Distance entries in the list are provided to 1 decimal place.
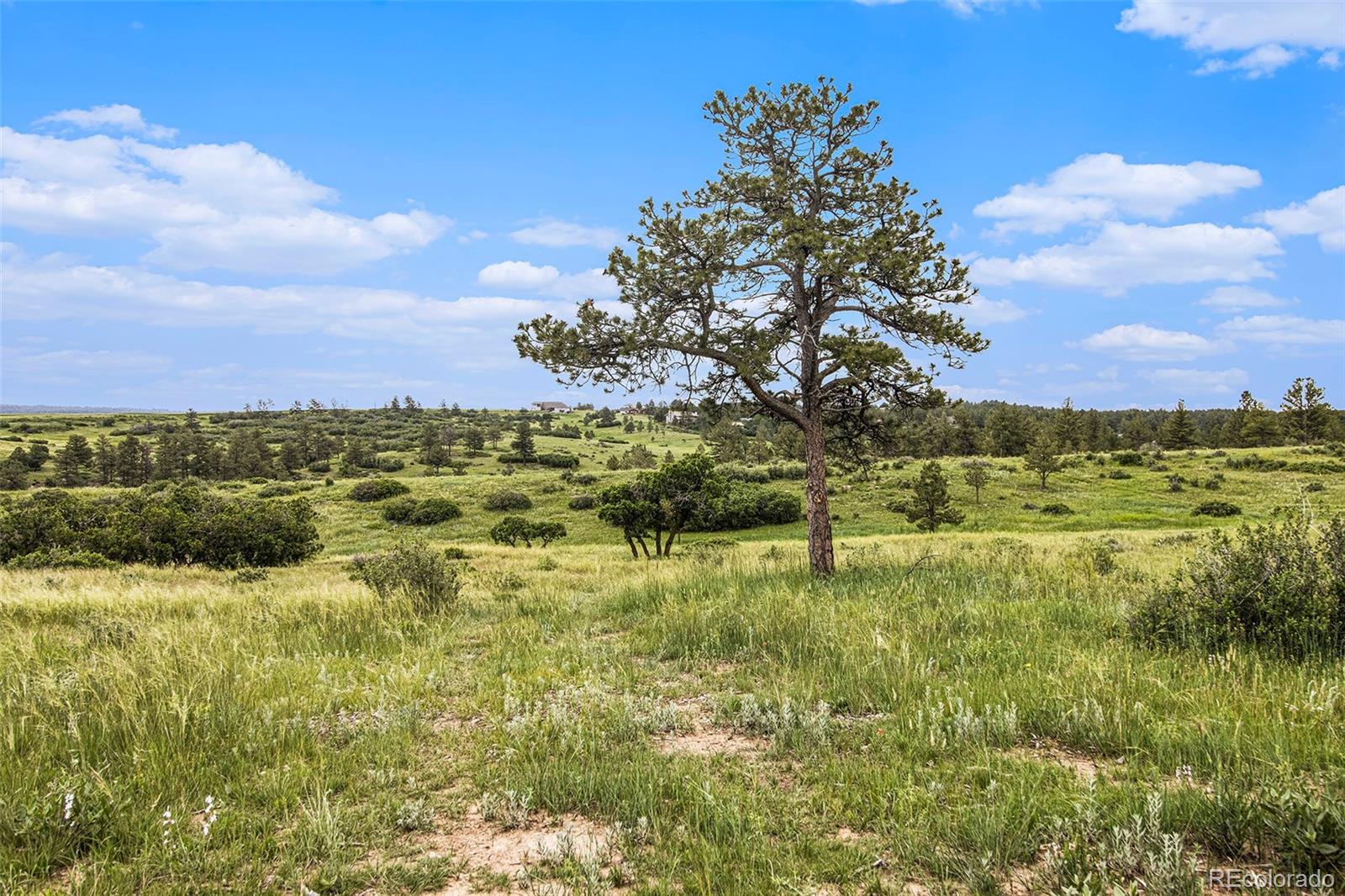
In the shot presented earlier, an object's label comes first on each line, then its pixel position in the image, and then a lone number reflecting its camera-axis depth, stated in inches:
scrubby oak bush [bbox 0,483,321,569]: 1061.8
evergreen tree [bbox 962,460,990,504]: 2228.1
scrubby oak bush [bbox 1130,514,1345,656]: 239.9
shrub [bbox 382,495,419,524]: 2348.7
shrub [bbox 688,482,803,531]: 2314.2
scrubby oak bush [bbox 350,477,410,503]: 2613.2
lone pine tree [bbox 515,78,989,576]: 441.4
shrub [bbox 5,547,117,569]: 899.4
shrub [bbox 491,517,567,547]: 1847.9
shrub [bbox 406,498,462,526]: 2337.6
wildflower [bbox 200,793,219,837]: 129.0
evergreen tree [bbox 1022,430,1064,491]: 2242.9
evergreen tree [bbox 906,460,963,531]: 1777.8
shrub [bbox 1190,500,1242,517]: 1813.5
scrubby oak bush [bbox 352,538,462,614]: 412.8
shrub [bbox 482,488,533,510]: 2546.8
